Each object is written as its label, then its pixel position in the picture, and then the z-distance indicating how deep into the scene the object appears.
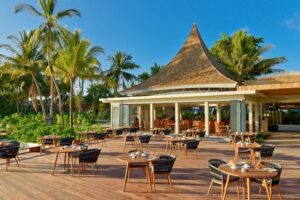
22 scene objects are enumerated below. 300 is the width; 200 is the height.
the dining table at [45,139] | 10.33
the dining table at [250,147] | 7.56
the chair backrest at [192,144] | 8.78
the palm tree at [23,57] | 23.16
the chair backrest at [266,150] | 7.33
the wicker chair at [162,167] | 5.52
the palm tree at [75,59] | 15.91
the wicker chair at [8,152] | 7.55
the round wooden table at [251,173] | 4.28
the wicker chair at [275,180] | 4.54
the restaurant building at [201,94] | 13.60
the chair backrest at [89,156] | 6.63
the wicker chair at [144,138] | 10.61
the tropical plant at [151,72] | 33.66
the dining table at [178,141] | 9.25
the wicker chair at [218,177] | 4.75
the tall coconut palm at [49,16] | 19.00
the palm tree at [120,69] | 31.61
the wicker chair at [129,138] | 11.02
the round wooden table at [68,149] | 6.88
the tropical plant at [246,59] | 26.23
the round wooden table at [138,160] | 5.50
